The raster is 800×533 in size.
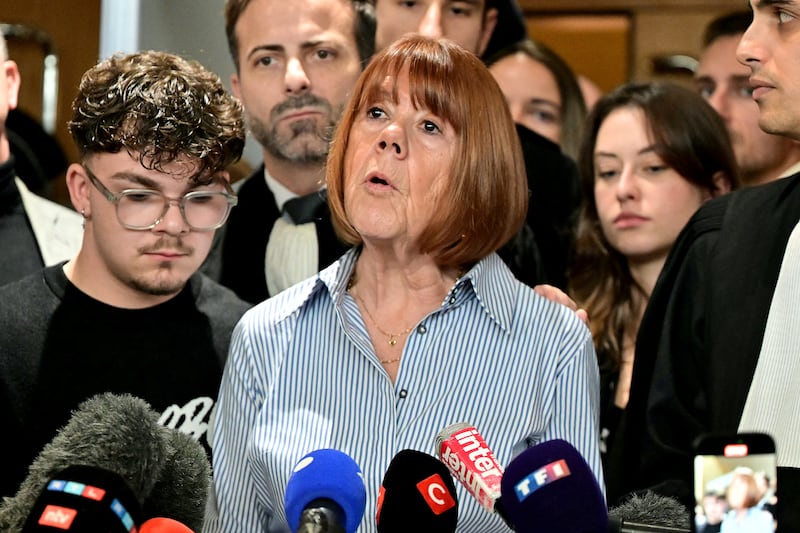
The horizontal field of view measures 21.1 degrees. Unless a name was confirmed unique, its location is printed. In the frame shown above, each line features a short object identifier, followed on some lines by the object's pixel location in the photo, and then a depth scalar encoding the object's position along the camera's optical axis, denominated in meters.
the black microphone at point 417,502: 1.76
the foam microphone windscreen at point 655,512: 1.86
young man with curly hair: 2.21
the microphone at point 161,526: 1.74
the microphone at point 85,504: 1.67
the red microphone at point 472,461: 1.78
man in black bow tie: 2.47
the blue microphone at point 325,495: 1.71
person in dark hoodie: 2.67
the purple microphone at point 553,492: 1.70
